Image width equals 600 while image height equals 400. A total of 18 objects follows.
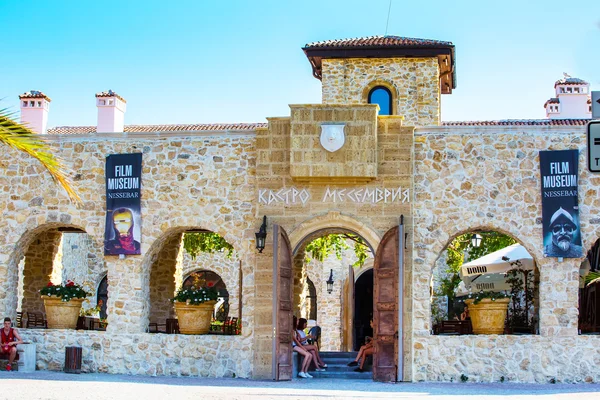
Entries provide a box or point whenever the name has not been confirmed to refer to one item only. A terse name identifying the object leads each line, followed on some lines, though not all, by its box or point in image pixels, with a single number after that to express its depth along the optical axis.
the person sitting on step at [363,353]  17.56
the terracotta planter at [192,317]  17.19
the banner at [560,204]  16.41
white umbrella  18.62
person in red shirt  16.67
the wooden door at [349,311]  25.67
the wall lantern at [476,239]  25.09
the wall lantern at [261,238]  16.55
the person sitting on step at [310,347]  17.36
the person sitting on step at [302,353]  16.81
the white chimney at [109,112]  30.14
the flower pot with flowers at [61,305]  17.69
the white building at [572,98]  31.12
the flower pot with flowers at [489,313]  16.55
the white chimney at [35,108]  29.20
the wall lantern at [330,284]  26.14
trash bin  16.89
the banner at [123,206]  17.48
